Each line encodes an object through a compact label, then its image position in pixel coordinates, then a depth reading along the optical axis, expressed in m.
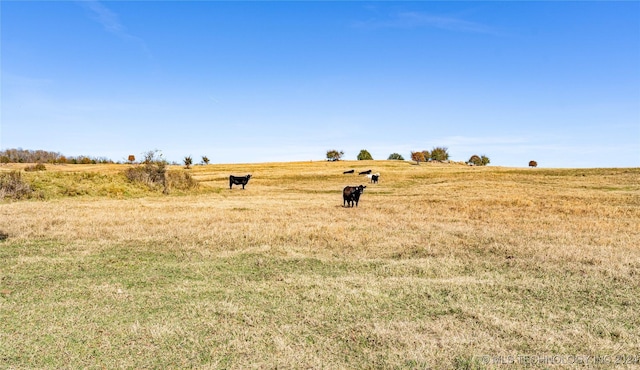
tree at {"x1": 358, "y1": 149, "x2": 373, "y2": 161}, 121.12
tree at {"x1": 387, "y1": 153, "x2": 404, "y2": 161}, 127.22
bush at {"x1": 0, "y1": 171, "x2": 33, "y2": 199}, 23.93
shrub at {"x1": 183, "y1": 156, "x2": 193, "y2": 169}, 85.91
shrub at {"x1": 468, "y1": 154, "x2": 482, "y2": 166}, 116.69
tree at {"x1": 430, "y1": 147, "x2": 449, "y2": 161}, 110.44
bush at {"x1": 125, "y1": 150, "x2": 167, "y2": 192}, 34.16
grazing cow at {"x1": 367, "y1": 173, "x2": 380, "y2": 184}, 49.94
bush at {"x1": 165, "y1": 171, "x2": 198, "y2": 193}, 34.88
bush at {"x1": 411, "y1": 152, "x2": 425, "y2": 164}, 105.75
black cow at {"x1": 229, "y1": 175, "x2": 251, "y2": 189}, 41.23
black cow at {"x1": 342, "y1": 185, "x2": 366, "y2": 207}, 22.28
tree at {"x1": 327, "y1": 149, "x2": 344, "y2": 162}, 113.12
